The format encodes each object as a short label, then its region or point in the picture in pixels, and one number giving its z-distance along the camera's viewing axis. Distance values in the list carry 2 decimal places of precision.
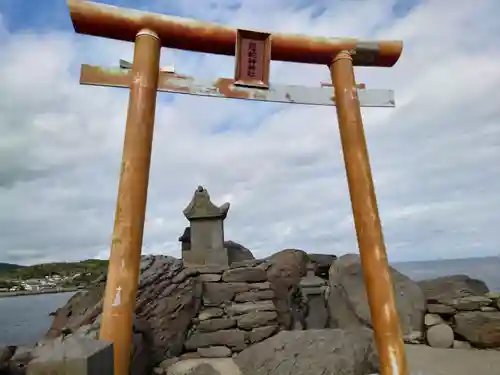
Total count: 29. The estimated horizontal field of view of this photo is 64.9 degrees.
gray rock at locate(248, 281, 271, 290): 6.37
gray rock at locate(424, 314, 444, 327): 6.23
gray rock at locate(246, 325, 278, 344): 5.80
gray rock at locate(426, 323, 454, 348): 6.01
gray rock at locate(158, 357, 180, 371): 5.03
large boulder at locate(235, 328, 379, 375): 4.60
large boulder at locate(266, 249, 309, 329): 6.49
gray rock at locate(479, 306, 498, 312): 6.08
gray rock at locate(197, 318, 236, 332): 5.91
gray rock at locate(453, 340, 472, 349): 5.91
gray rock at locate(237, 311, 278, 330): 5.90
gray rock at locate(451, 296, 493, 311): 6.13
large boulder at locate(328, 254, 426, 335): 6.27
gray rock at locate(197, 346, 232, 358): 5.64
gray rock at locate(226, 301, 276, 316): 6.03
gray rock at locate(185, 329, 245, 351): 5.75
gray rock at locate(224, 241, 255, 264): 8.28
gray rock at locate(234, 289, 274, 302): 6.23
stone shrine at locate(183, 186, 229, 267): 7.26
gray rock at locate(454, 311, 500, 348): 5.79
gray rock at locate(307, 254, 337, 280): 8.47
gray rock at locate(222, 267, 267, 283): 6.45
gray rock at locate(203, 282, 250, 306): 6.23
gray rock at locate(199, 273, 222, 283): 6.45
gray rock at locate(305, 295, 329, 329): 7.11
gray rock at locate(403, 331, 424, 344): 6.11
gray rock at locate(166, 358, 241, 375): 4.88
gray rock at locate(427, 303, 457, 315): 6.20
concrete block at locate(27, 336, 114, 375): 1.90
